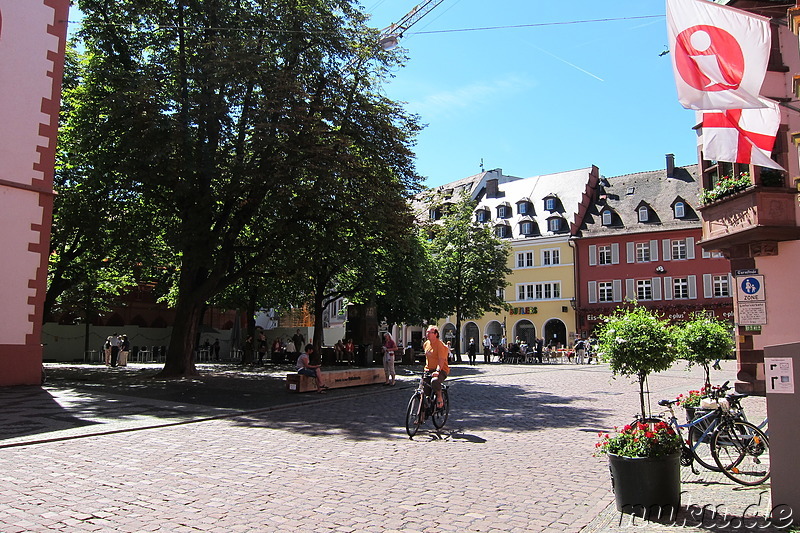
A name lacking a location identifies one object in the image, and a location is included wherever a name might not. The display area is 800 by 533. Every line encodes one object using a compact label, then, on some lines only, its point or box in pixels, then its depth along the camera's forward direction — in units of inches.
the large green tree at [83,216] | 838.5
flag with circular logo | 338.3
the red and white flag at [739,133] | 381.1
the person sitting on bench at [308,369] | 698.2
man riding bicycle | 452.1
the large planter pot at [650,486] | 232.8
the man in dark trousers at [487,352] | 1708.9
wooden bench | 705.6
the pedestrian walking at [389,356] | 815.7
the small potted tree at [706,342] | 518.0
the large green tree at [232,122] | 756.6
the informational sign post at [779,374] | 216.5
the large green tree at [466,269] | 1681.8
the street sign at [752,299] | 657.6
